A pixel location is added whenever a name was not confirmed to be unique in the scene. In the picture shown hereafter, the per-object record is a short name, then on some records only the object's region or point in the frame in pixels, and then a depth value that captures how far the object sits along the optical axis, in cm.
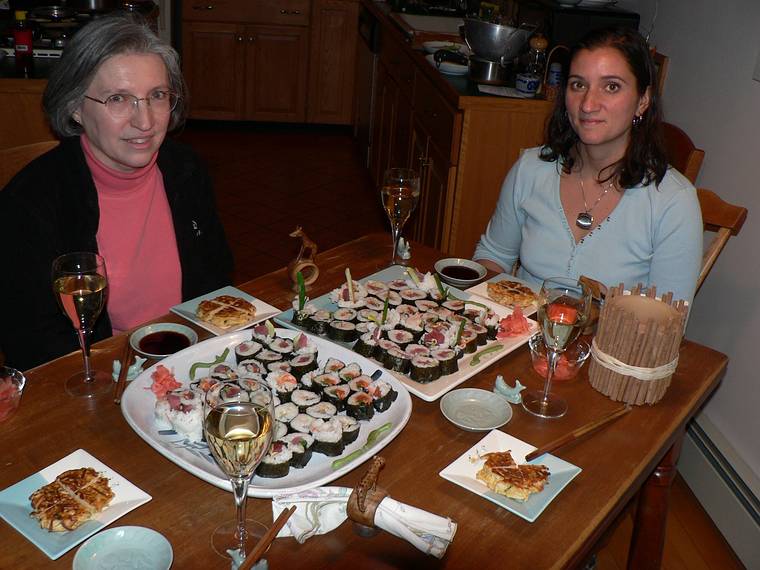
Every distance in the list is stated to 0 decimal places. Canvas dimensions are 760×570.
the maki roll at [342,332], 161
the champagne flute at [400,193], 189
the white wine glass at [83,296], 139
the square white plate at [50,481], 107
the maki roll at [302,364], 143
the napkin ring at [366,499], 109
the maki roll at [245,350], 146
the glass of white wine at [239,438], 100
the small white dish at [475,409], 139
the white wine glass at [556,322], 143
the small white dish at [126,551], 103
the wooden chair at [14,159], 198
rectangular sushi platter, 146
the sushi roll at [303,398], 134
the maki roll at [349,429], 131
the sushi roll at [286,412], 130
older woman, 174
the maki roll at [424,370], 147
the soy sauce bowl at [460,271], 191
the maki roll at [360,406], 135
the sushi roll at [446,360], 150
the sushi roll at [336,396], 136
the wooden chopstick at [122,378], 138
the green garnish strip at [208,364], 143
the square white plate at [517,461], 119
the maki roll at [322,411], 132
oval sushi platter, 118
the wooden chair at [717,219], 212
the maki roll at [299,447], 124
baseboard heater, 234
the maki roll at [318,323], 163
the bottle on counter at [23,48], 323
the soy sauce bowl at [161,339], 153
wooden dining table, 110
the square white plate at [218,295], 162
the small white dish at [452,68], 352
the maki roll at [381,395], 138
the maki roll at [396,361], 150
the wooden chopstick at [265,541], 101
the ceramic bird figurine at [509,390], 147
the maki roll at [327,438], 127
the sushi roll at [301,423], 129
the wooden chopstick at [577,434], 130
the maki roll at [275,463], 121
